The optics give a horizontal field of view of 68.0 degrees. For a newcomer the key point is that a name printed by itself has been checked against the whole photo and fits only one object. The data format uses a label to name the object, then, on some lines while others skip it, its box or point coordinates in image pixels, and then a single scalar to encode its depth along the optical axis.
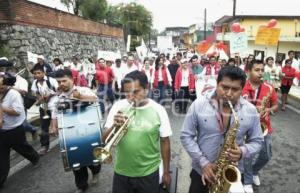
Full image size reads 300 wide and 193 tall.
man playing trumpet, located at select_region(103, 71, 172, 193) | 2.02
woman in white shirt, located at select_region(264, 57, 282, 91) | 6.97
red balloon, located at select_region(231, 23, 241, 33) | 9.40
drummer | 2.89
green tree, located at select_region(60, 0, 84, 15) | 21.29
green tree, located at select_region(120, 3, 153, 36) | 38.09
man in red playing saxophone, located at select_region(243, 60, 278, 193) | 2.95
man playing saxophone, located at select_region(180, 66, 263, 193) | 1.90
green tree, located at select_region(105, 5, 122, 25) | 37.94
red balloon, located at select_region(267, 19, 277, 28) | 9.00
